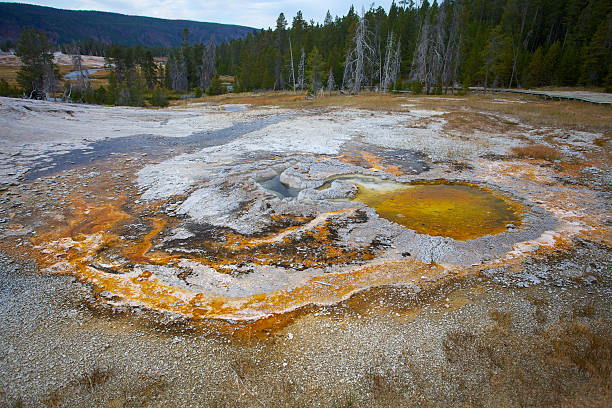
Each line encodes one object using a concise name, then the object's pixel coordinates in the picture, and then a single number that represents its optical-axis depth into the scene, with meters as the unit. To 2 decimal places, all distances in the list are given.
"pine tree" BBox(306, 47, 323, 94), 44.34
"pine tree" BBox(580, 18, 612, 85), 37.97
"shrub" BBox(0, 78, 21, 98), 34.36
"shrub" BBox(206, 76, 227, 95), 54.18
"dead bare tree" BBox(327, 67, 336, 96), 43.06
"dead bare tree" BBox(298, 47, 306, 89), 49.41
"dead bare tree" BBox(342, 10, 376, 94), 35.38
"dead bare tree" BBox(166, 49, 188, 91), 61.28
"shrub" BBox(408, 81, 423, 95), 41.74
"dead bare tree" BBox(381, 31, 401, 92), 44.85
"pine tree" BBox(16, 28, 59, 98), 37.32
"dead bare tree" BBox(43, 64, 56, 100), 39.19
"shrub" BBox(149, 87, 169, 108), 42.34
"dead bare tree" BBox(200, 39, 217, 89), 61.03
